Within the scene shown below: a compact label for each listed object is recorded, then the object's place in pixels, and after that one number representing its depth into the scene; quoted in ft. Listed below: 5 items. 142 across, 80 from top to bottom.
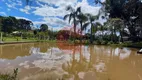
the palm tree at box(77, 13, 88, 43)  45.36
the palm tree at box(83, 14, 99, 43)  45.10
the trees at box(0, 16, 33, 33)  70.32
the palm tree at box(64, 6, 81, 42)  46.28
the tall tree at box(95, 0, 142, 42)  41.46
